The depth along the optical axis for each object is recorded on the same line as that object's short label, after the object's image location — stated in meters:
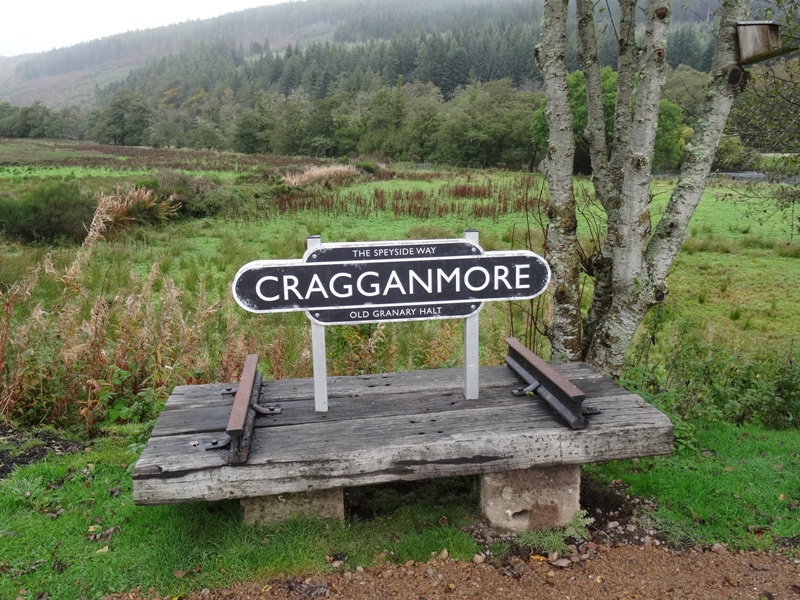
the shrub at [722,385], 4.10
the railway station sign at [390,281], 2.64
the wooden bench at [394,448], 2.32
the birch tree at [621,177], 3.41
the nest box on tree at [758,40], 3.14
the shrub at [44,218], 10.80
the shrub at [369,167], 28.63
